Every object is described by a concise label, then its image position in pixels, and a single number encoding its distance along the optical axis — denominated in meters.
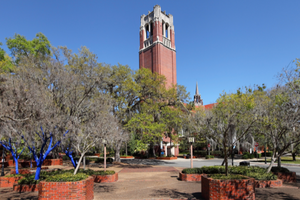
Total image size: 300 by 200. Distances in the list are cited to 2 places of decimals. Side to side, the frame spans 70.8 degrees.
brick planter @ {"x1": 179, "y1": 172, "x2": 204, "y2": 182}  13.55
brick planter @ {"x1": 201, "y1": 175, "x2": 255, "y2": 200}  7.78
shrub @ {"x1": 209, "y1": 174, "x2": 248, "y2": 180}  8.30
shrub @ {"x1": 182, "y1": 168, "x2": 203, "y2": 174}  13.91
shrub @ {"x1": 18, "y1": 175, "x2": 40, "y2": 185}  10.78
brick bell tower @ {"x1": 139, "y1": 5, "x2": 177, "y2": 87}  50.97
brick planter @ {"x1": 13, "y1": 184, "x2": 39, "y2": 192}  10.52
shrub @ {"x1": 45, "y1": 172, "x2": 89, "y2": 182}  8.14
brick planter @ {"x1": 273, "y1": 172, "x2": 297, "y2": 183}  13.37
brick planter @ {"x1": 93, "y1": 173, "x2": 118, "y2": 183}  13.34
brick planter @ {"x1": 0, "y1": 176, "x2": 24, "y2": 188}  12.05
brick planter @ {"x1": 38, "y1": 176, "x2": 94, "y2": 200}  7.76
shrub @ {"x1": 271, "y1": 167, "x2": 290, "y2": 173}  13.95
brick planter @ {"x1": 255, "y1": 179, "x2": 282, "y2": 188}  11.48
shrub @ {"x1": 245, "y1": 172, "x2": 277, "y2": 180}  11.73
